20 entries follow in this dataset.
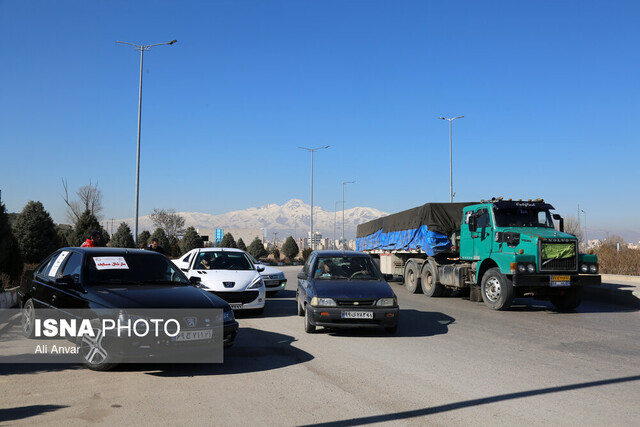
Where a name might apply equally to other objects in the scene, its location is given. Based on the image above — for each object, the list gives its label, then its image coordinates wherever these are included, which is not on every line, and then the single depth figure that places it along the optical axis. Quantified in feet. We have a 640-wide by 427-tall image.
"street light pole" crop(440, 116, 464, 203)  128.67
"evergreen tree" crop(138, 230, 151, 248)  219.86
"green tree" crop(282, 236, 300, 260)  228.84
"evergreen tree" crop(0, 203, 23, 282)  49.18
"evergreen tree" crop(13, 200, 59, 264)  71.00
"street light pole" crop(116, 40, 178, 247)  87.15
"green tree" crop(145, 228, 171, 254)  197.34
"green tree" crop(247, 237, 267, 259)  212.64
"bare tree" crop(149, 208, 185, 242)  291.17
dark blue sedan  30.68
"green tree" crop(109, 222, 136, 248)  149.28
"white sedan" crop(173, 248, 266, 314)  38.06
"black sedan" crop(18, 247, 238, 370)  20.70
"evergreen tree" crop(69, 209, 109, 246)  109.70
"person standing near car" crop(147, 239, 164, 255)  50.03
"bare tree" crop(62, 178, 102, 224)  181.16
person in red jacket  42.42
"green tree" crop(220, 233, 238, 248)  221.25
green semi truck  43.88
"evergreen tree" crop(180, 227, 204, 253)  199.21
